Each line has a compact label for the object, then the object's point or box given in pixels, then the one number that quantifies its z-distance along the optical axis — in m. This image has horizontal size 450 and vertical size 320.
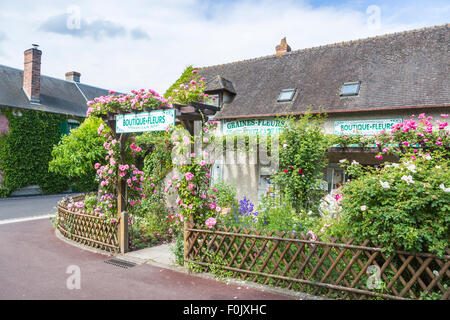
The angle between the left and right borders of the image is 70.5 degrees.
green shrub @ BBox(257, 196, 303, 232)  5.54
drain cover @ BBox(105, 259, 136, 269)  5.86
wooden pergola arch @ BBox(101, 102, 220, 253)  5.75
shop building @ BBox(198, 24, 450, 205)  10.76
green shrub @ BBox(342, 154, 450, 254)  3.66
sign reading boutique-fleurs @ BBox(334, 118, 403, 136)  11.34
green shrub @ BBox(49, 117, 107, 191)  9.62
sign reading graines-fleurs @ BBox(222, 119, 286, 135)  13.45
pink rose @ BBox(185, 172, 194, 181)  5.54
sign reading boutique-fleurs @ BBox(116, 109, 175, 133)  5.85
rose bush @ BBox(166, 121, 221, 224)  5.62
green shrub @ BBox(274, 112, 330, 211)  7.85
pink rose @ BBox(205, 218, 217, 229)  5.39
